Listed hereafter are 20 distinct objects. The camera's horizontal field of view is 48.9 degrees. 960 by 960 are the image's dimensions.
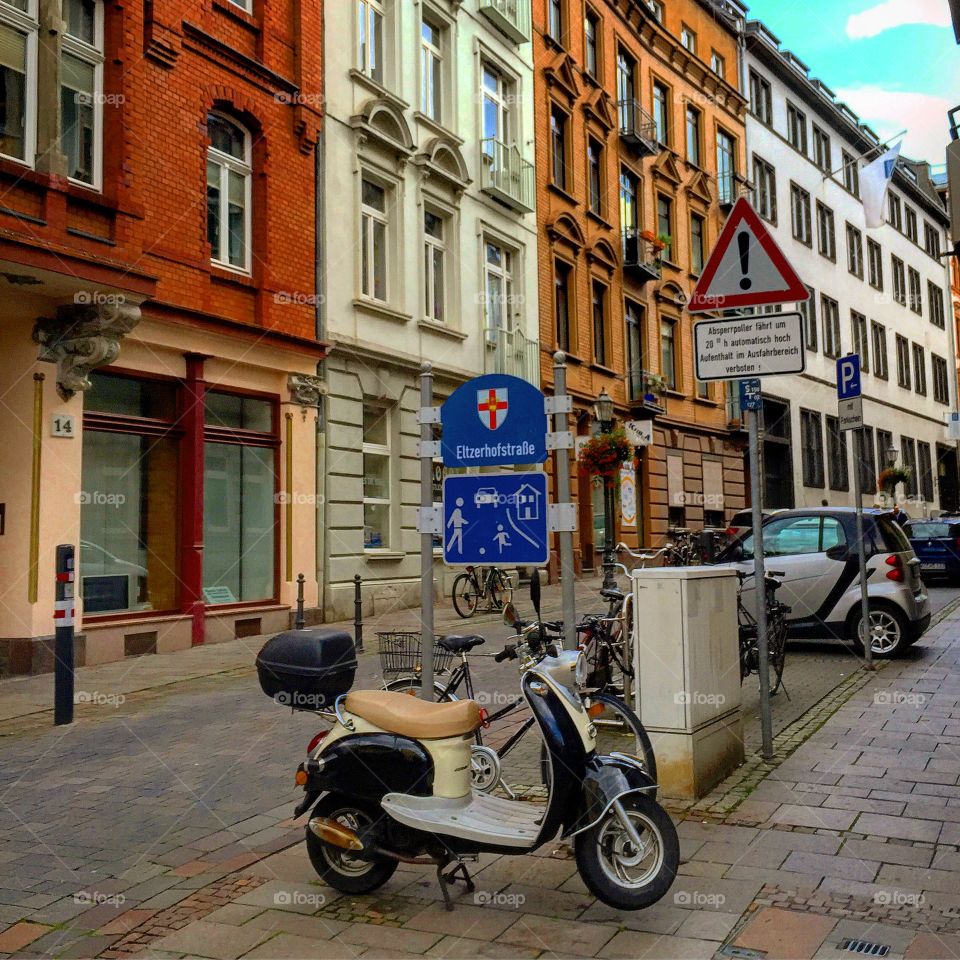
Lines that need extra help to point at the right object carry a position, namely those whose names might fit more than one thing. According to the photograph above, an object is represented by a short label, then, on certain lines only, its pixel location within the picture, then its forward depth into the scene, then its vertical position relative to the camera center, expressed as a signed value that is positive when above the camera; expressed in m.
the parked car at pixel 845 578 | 11.62 -0.53
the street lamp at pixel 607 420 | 19.64 +2.29
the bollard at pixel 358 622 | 12.66 -0.99
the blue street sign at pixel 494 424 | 5.80 +0.64
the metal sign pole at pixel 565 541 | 5.86 -0.02
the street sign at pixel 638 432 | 22.47 +2.21
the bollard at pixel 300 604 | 12.81 -0.78
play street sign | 5.80 +0.11
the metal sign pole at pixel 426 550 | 5.97 -0.06
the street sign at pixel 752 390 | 7.19 +1.42
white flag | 31.38 +10.99
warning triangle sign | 6.71 +1.68
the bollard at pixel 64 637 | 8.65 -0.77
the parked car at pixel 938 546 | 22.44 -0.34
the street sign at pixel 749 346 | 6.80 +1.22
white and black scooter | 4.27 -1.09
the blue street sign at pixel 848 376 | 11.36 +1.69
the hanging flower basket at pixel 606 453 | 20.53 +1.62
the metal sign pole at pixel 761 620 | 6.79 -0.56
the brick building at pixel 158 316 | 11.80 +2.82
